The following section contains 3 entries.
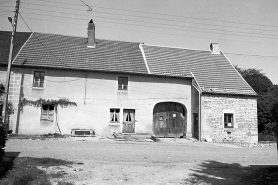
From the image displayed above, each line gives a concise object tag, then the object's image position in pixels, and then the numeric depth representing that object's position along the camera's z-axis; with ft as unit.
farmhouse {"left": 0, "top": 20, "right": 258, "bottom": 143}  55.47
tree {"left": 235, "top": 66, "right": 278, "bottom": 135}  80.07
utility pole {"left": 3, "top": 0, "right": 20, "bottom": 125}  46.74
